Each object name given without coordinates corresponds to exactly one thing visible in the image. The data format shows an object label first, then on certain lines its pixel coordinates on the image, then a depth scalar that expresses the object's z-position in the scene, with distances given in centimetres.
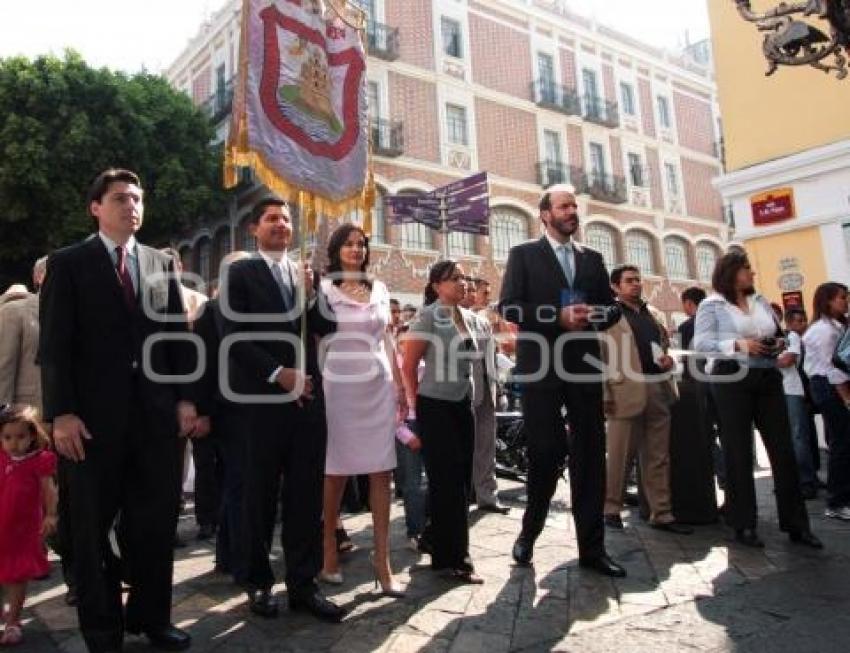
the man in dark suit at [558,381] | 411
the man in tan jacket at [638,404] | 533
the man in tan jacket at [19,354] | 451
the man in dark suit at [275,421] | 342
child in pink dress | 340
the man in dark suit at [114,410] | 294
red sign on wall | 1103
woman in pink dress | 383
